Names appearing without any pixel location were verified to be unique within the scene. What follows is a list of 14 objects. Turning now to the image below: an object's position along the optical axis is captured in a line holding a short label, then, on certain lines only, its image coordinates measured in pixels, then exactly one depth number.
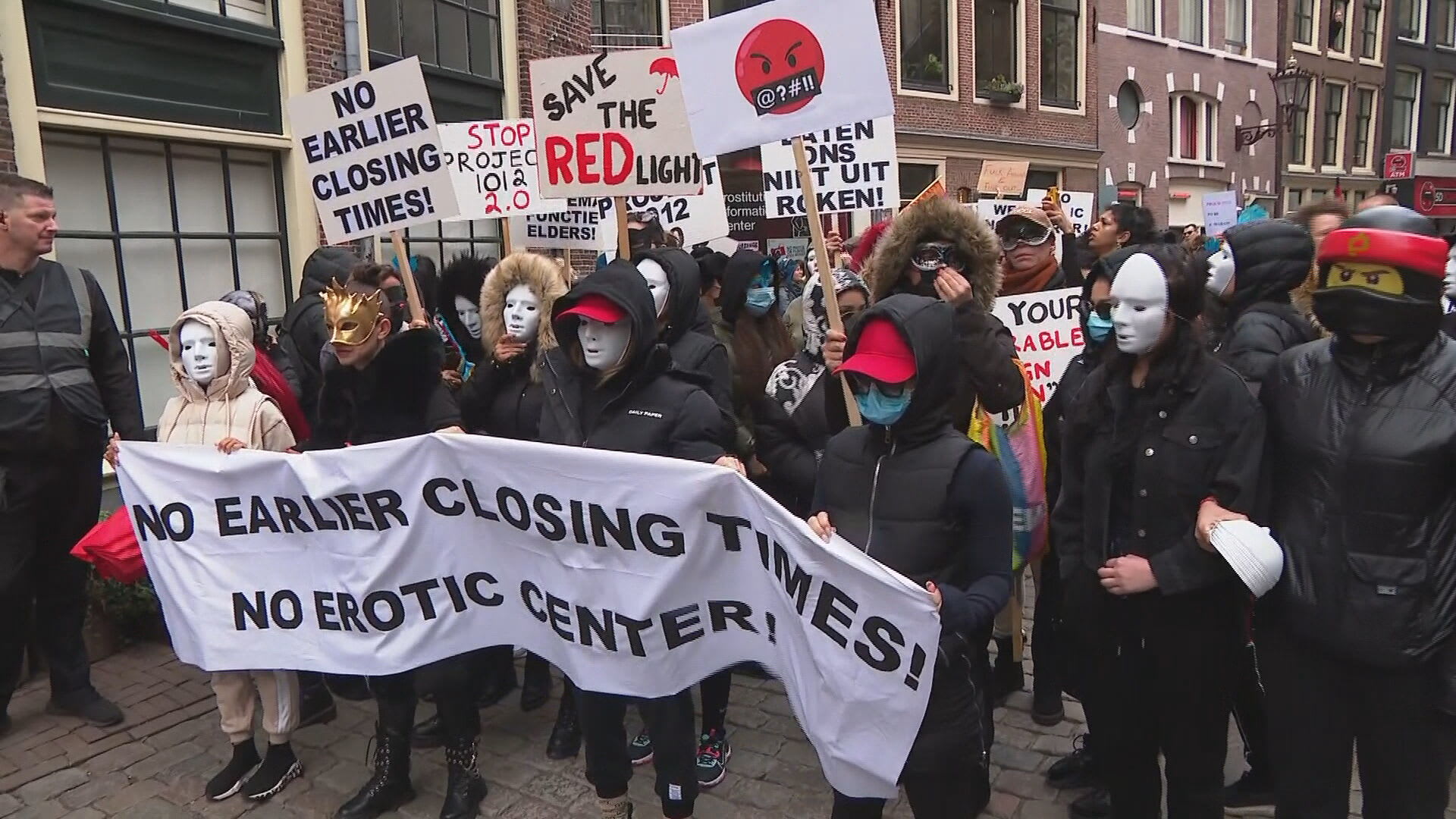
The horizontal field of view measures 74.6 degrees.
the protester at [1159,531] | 2.58
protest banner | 2.53
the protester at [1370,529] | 2.26
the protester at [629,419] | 3.07
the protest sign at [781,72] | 3.79
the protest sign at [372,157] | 4.43
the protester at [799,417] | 3.75
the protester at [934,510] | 2.51
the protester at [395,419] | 3.49
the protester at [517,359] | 3.98
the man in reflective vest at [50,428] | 4.06
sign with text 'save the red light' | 4.80
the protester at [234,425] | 3.61
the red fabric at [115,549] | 3.74
